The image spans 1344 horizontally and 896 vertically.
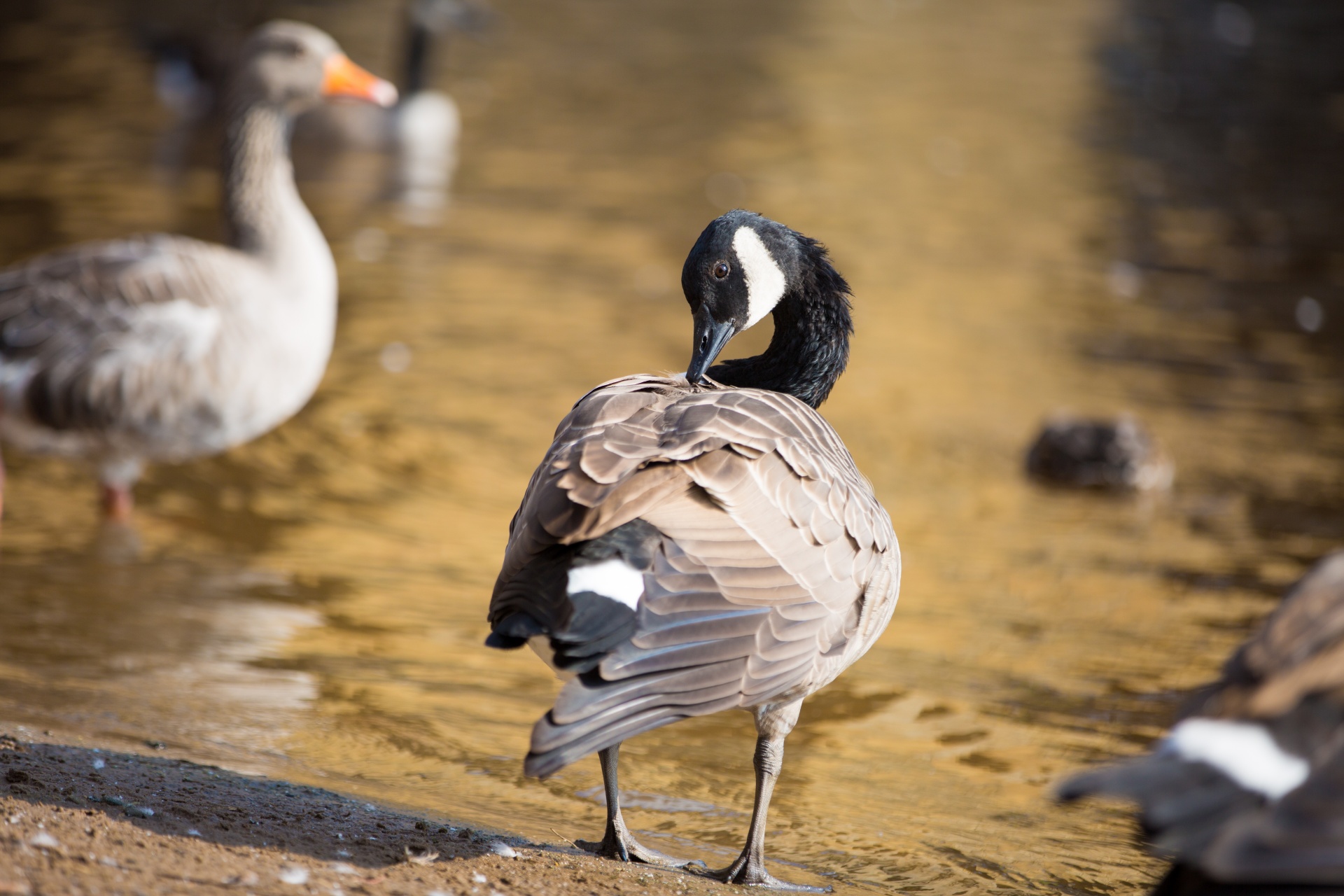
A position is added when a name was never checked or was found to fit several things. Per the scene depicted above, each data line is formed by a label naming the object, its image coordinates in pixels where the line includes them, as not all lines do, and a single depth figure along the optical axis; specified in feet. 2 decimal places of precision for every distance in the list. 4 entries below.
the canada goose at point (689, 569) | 21.34
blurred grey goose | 43.21
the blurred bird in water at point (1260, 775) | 16.63
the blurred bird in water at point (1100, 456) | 54.65
